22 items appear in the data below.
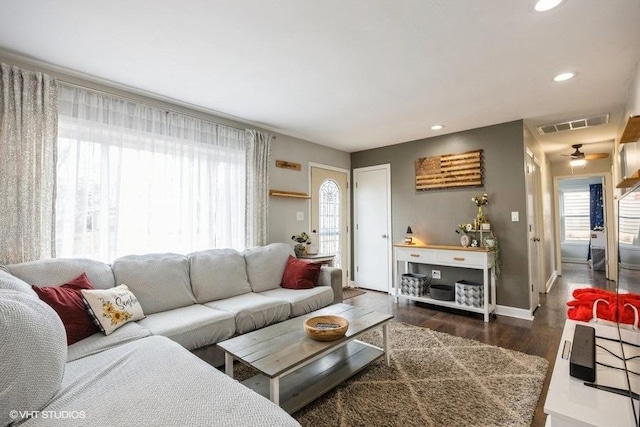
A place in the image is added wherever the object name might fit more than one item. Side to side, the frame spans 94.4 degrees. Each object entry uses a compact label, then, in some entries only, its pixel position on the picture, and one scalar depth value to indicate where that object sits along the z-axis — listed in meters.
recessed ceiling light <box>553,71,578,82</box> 2.50
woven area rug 1.78
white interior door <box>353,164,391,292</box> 4.93
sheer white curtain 2.49
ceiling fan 4.95
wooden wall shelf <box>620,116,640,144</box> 1.95
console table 3.53
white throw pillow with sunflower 1.92
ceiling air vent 3.54
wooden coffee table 1.71
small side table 4.00
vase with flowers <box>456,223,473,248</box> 3.83
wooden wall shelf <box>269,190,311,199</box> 3.99
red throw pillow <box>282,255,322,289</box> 3.32
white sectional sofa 1.10
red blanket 1.73
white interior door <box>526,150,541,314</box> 3.66
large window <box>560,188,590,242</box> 7.96
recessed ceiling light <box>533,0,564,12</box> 1.64
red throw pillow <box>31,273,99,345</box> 1.80
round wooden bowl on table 1.93
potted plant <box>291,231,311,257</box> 4.08
